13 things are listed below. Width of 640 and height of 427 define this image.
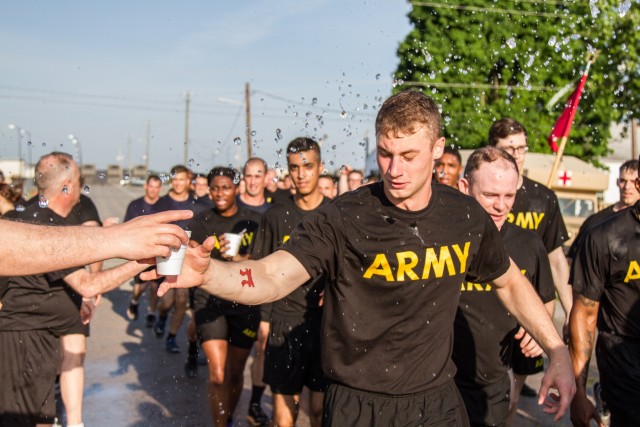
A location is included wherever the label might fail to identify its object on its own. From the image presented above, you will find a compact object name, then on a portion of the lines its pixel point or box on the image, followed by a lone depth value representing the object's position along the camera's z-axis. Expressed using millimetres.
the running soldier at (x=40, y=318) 5035
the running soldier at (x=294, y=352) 5949
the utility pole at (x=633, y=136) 31531
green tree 19188
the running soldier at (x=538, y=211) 6219
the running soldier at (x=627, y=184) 8117
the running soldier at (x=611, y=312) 4645
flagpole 10306
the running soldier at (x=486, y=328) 4887
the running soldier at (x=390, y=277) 3500
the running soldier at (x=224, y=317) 6551
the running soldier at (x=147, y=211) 11929
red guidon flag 10914
